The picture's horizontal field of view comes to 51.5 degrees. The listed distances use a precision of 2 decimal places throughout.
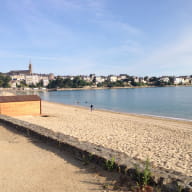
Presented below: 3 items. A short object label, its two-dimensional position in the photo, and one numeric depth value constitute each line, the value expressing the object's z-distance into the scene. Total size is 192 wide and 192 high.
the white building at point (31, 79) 185.00
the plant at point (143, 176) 4.10
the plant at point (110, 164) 4.91
